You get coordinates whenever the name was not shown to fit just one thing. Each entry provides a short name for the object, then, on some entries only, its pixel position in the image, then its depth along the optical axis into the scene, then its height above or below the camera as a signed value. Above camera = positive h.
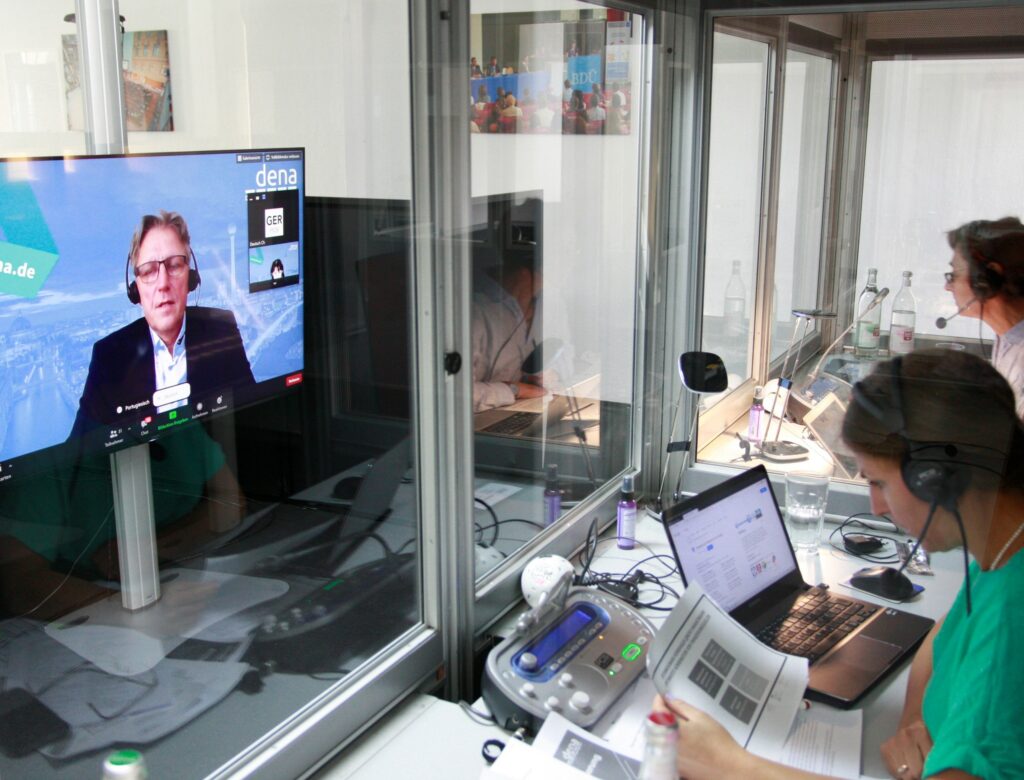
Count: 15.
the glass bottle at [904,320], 2.56 -0.29
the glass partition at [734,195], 2.68 +0.03
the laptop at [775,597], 1.82 -0.79
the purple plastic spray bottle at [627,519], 2.44 -0.76
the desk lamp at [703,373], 2.59 -0.43
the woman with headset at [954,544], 1.26 -0.47
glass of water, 2.48 -0.76
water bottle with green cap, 1.05 -0.59
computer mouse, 2.16 -0.82
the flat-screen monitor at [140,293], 1.64 -0.17
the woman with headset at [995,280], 2.27 -0.17
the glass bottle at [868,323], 2.60 -0.30
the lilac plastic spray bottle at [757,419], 2.79 -0.59
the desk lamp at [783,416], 2.72 -0.59
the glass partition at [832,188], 2.44 +0.05
